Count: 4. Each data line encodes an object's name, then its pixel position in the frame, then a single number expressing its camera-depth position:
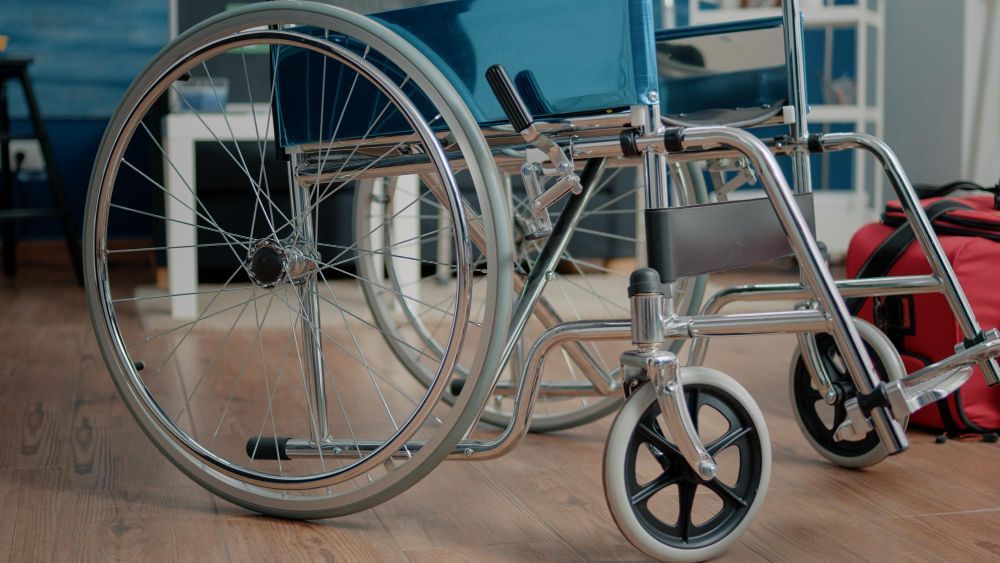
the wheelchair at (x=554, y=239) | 1.00
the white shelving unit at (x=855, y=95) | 3.62
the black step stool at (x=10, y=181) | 3.42
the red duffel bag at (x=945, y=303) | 1.52
